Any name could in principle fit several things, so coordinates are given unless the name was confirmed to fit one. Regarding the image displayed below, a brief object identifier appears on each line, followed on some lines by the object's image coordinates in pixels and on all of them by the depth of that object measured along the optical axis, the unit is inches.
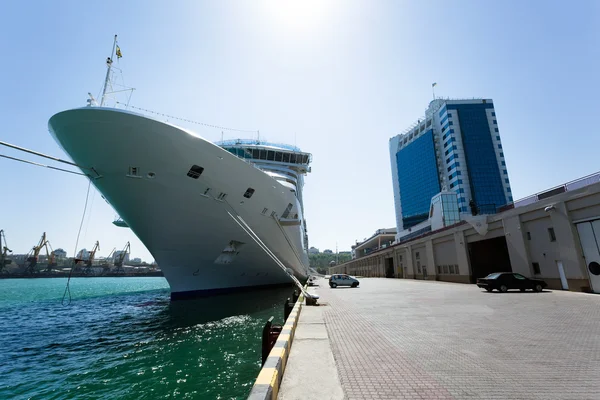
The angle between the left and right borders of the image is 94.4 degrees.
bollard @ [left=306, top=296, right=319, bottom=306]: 518.6
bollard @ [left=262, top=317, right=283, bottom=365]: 261.1
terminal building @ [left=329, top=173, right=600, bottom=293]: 574.2
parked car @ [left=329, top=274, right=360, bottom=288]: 1052.5
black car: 625.6
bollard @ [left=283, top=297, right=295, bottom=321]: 438.9
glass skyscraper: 2689.5
